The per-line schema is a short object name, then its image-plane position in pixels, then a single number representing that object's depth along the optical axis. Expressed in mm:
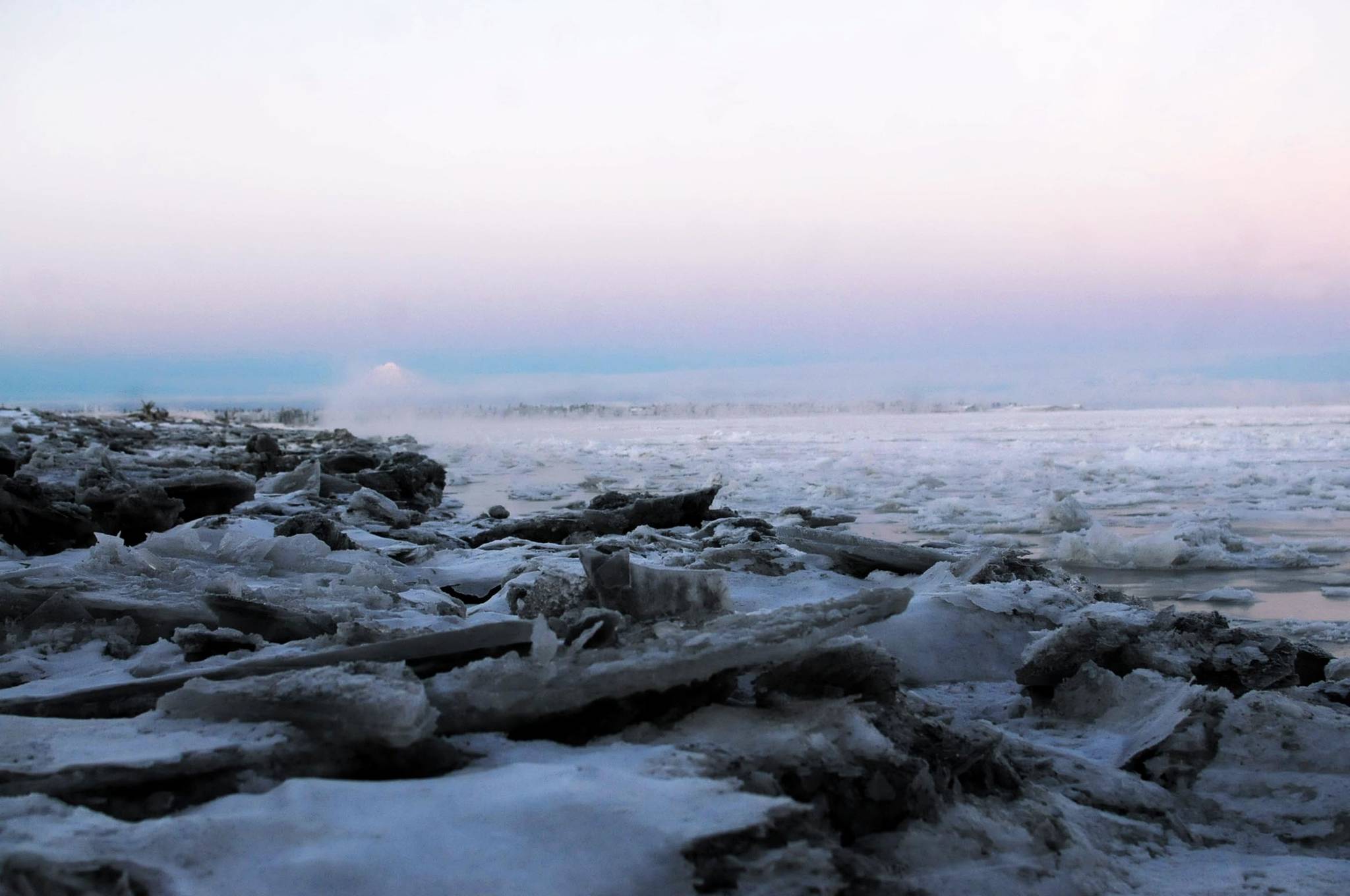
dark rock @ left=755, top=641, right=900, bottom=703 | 1673
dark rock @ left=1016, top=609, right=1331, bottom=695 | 2426
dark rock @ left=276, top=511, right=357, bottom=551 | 4336
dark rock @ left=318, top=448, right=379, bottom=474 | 10195
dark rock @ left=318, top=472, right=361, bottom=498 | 7883
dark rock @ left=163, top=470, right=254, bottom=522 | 5285
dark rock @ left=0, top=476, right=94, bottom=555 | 3824
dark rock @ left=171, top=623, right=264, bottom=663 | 2070
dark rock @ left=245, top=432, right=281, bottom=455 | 14123
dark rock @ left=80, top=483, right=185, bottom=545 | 4352
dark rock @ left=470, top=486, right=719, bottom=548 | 5668
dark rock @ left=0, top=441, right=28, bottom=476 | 4461
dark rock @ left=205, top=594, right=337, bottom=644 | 2246
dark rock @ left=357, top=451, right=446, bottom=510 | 8680
